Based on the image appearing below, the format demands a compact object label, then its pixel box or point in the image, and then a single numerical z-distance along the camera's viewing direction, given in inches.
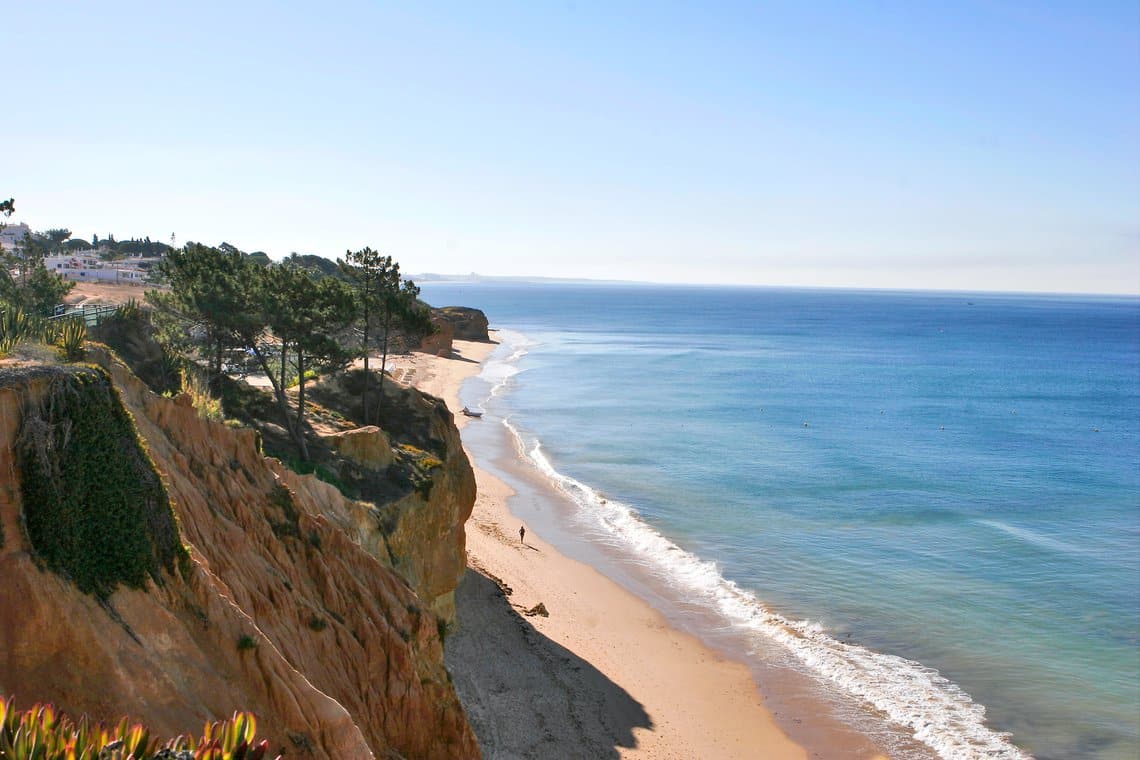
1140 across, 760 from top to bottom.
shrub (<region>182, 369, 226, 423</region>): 853.2
